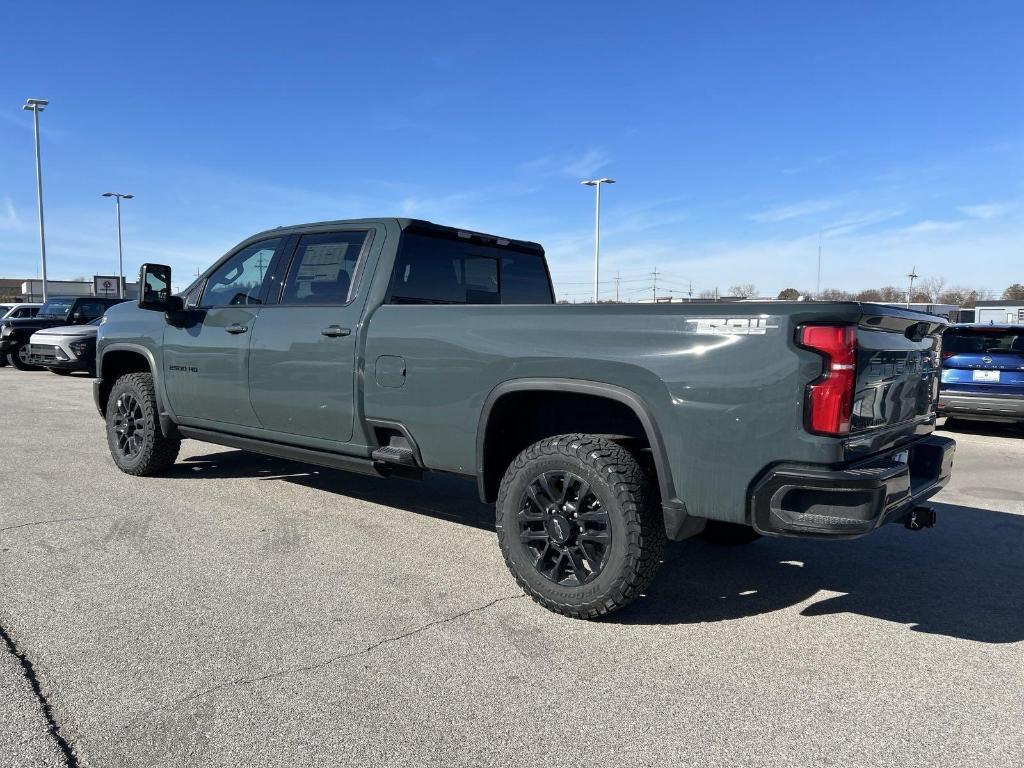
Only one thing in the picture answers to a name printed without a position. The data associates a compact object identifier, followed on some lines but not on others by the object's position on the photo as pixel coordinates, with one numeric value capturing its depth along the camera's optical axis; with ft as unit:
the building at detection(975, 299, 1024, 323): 89.92
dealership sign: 100.40
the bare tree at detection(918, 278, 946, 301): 209.34
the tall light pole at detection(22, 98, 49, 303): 111.04
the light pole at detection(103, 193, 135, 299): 148.56
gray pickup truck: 9.75
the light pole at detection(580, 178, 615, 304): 100.58
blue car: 29.37
